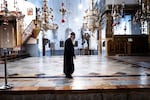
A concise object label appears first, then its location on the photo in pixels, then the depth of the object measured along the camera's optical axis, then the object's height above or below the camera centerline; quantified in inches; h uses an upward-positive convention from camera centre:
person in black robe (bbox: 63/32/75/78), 293.9 -9.6
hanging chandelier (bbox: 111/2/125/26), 660.1 +91.7
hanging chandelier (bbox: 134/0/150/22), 535.8 +68.5
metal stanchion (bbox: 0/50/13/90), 226.4 -35.8
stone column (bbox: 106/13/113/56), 794.8 +45.1
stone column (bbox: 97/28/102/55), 916.7 +7.6
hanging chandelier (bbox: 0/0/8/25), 721.3 +95.9
